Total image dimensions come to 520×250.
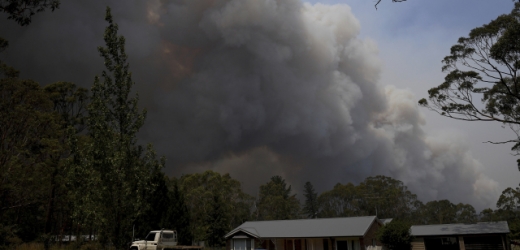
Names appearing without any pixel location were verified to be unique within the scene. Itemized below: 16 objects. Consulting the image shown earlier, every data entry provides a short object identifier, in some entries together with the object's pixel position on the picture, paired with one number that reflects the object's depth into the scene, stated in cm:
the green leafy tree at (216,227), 5222
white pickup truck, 2638
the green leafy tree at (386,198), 9762
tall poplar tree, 1614
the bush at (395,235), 3753
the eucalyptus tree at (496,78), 2670
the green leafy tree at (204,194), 6656
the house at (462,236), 3603
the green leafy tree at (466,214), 10136
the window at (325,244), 4203
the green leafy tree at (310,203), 11980
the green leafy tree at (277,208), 9462
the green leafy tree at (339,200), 10275
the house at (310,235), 4012
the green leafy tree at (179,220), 4122
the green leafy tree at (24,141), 2930
